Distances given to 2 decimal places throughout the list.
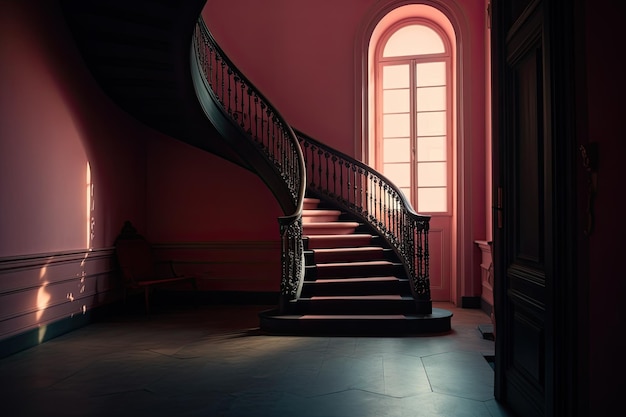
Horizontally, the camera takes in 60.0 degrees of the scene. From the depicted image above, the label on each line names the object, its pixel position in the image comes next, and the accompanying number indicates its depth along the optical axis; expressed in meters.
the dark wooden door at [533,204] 2.26
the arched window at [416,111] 7.93
